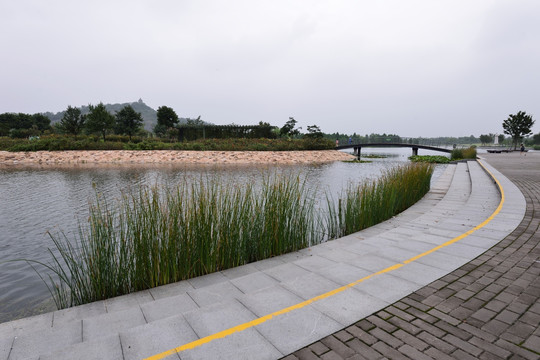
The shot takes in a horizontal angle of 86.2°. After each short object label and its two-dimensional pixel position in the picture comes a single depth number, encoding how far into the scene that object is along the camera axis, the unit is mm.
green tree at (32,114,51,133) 54325
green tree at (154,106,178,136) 43906
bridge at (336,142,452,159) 42428
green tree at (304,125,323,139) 40375
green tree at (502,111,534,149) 41688
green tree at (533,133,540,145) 79750
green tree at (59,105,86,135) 34594
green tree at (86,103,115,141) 32875
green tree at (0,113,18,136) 52175
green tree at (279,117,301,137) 44594
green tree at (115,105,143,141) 37250
